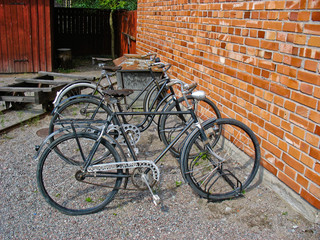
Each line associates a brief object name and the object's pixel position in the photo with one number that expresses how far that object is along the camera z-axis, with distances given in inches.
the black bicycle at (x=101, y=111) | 165.6
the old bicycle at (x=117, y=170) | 123.0
